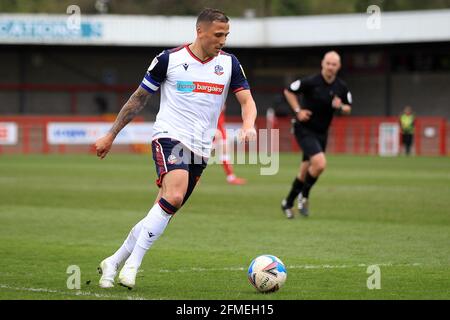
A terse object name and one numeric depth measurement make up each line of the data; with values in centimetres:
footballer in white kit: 1617
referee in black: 3036
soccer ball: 1574
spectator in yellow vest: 8444
